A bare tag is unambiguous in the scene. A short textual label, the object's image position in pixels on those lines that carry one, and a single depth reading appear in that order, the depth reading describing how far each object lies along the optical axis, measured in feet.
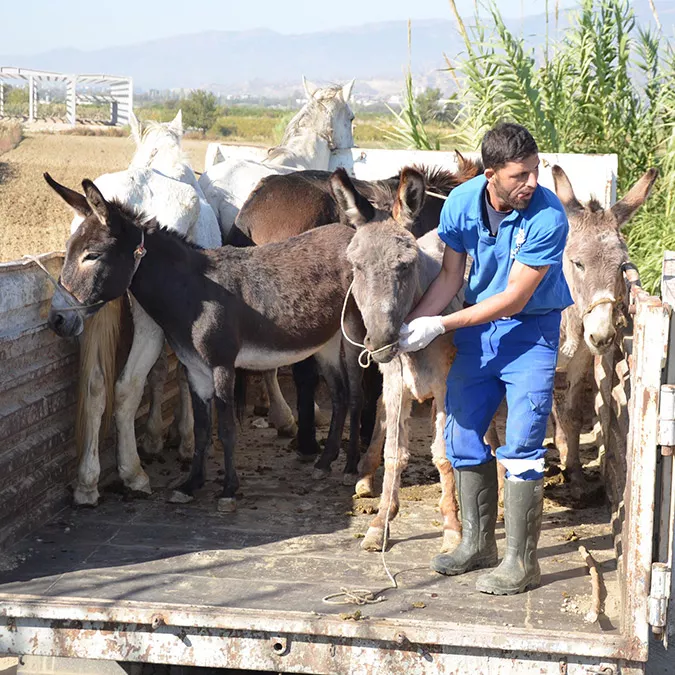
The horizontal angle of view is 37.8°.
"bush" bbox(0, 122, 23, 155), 143.02
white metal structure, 189.78
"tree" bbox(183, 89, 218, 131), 217.36
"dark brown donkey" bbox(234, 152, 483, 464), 19.44
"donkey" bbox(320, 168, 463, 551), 13.38
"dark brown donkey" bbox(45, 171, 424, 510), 15.80
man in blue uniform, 12.55
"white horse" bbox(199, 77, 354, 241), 22.24
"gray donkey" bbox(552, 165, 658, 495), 15.64
